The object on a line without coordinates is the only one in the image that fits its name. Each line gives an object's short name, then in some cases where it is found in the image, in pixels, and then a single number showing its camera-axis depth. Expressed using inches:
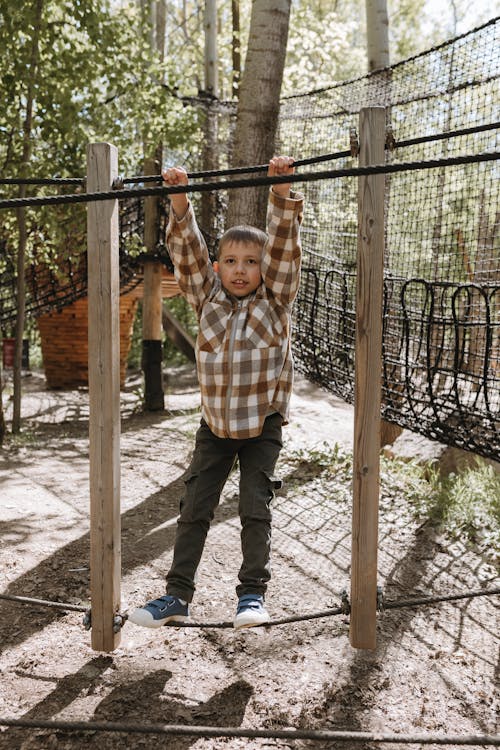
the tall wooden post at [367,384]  81.7
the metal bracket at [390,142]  84.4
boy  88.6
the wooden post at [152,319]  281.7
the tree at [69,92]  205.8
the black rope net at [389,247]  141.9
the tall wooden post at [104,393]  86.0
